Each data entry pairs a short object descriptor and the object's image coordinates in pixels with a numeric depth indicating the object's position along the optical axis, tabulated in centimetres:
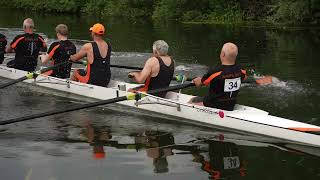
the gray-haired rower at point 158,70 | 1101
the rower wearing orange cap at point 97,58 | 1222
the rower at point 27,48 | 1481
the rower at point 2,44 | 1596
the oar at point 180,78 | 1214
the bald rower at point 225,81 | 984
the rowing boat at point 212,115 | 945
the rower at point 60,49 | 1364
